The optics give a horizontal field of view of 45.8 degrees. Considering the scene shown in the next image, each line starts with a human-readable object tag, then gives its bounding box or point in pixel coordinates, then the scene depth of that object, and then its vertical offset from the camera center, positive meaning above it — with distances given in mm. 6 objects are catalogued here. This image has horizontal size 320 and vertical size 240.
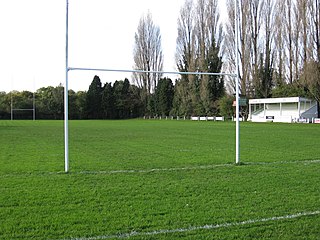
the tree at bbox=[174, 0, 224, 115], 52406 +8298
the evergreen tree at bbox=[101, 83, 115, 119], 77938 +1510
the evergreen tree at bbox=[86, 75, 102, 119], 76750 +2066
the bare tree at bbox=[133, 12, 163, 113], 49688 +9056
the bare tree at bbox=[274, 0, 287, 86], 48281 +9237
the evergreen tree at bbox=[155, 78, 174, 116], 67625 +2696
